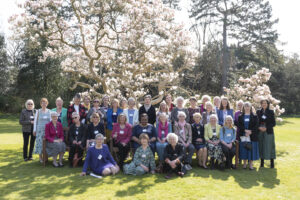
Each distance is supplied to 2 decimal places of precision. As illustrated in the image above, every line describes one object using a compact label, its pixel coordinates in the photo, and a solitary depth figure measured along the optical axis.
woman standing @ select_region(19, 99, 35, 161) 6.59
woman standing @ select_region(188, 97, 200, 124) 6.86
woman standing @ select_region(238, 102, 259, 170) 6.23
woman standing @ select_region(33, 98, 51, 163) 6.36
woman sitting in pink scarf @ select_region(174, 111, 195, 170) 6.12
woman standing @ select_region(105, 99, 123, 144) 6.87
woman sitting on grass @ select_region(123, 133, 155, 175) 5.53
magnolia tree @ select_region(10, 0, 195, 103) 8.18
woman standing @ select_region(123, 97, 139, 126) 6.79
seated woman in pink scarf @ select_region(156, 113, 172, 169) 6.03
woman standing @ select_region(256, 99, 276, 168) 6.39
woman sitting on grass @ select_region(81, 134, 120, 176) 5.38
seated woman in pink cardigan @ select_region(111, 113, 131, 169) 6.18
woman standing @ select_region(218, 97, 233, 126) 6.76
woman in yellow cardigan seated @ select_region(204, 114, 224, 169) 6.09
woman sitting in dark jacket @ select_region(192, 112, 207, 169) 6.18
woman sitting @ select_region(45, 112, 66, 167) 6.13
